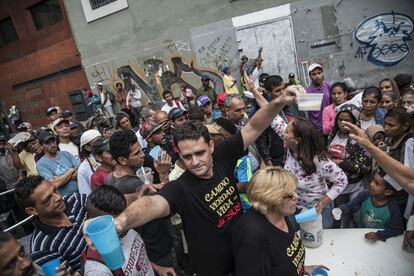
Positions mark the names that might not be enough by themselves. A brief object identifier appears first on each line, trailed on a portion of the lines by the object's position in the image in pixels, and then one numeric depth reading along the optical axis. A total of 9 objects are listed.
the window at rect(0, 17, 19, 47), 16.22
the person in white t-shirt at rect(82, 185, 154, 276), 1.96
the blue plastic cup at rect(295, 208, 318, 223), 2.21
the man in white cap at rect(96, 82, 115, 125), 12.93
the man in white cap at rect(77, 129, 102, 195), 3.42
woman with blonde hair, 1.56
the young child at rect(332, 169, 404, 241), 2.27
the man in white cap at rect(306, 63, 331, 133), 4.76
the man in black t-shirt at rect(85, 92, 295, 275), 1.81
